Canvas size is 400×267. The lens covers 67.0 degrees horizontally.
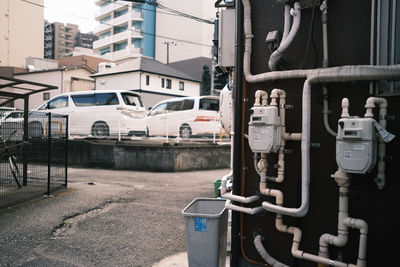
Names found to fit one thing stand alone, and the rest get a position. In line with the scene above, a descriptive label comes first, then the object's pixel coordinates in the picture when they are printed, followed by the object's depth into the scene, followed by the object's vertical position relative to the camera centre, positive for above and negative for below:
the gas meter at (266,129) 2.70 +0.05
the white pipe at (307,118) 2.47 +0.15
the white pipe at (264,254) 2.86 -1.16
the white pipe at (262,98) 2.86 +0.35
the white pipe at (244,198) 2.98 -0.65
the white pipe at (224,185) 4.04 -0.69
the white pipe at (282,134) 2.81 +0.00
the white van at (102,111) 11.18 +0.78
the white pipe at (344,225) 2.35 -0.71
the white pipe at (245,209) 2.93 -0.74
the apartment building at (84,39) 72.81 +22.30
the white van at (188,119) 11.27 +0.53
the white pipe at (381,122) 2.31 +0.11
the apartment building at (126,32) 40.00 +13.65
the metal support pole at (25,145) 6.38 -0.32
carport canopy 5.46 +0.81
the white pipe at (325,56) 2.64 +0.70
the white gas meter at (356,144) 2.26 -0.07
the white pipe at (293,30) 2.73 +0.95
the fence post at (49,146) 6.14 -0.31
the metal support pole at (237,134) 3.20 -0.01
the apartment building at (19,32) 31.62 +10.96
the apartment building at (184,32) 33.97 +11.98
